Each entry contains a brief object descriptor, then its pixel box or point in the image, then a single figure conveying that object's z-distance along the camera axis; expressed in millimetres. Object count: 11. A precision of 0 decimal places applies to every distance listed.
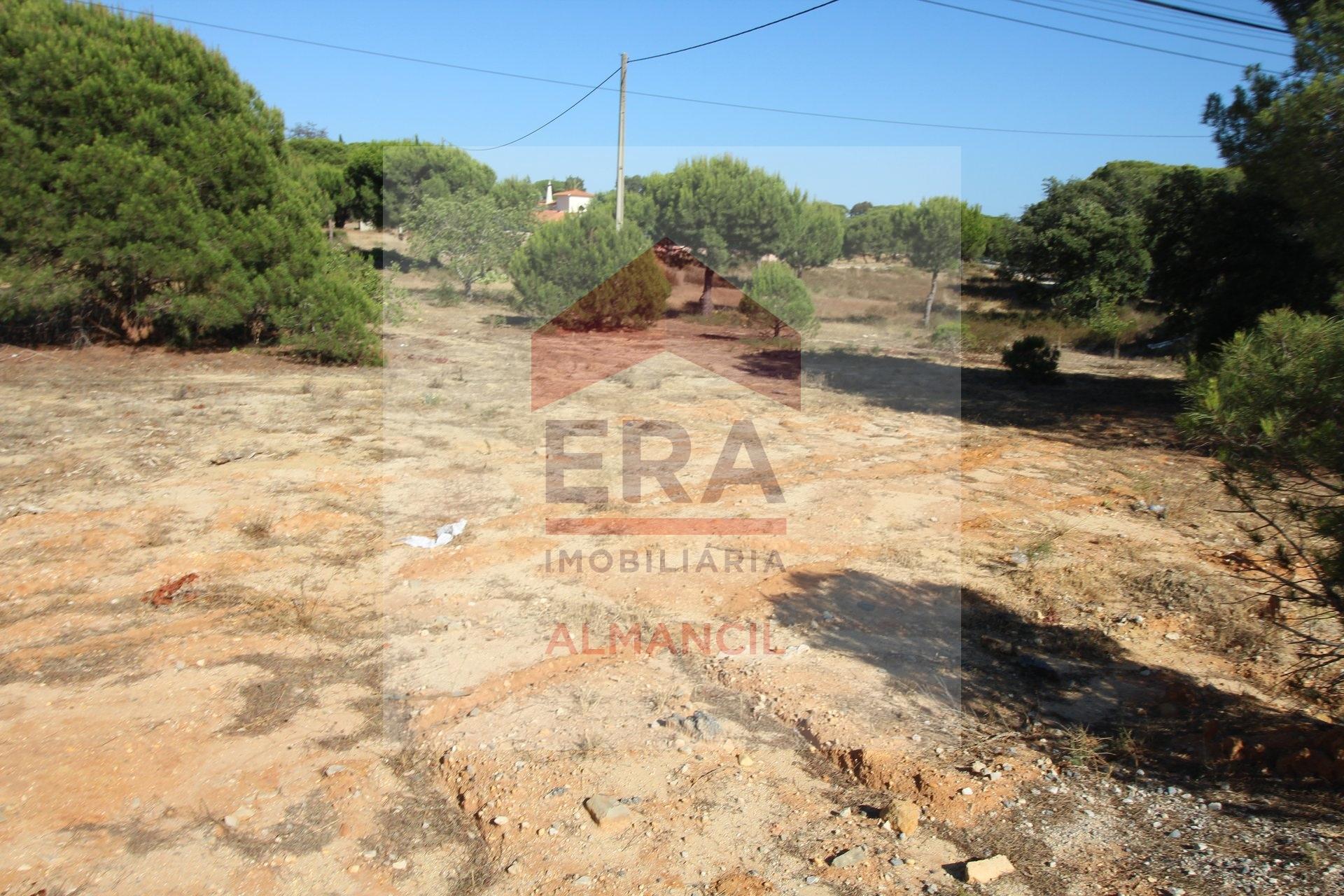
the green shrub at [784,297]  17844
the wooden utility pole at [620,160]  19203
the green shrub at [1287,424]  3213
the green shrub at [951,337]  18062
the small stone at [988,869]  3025
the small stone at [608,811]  3348
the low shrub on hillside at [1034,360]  14352
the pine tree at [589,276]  18172
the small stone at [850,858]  3113
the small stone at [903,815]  3324
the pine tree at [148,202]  10867
